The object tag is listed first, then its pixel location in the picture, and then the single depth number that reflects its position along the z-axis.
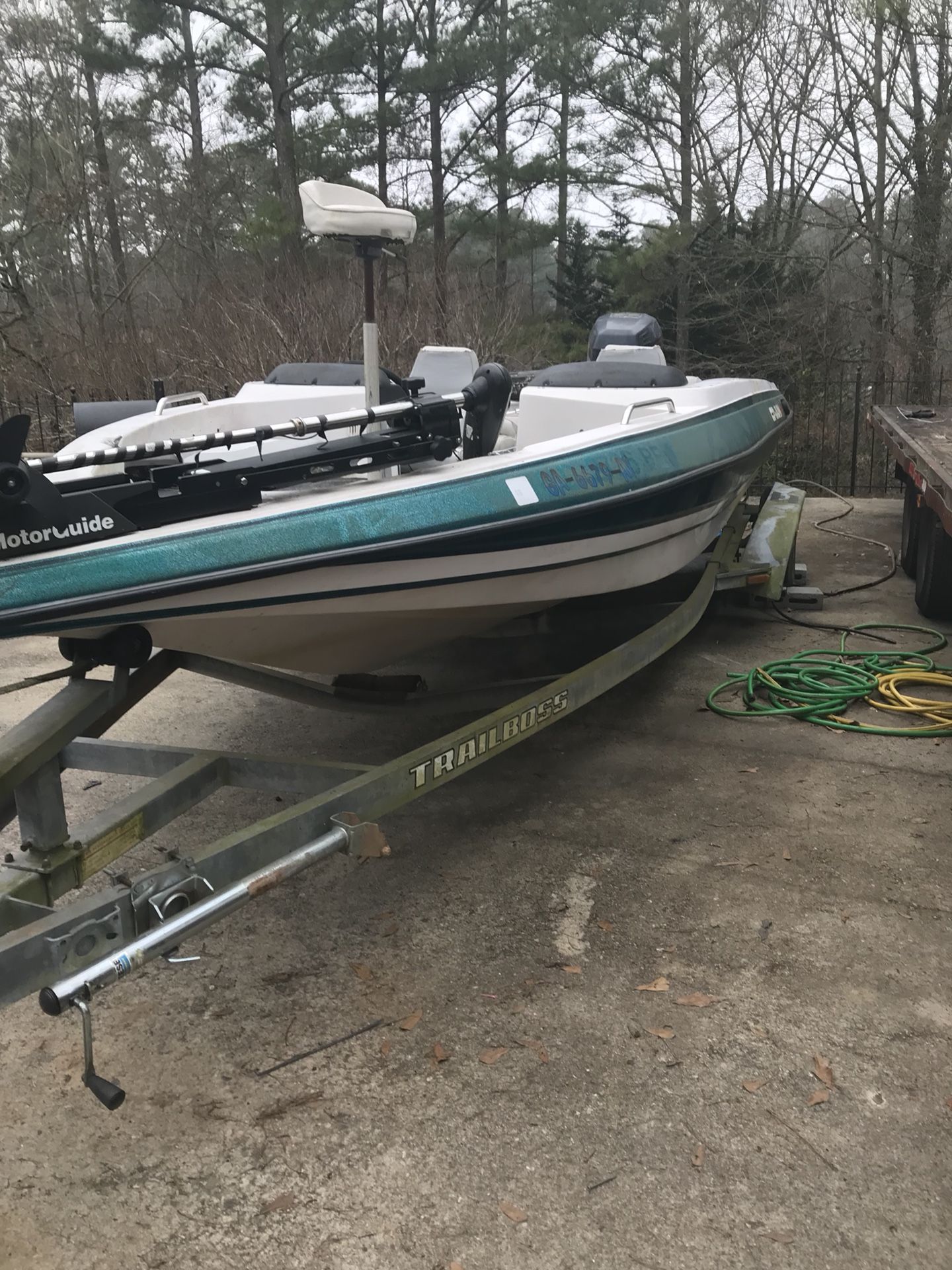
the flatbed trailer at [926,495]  4.07
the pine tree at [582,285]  15.73
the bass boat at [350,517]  2.05
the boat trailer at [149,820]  1.66
